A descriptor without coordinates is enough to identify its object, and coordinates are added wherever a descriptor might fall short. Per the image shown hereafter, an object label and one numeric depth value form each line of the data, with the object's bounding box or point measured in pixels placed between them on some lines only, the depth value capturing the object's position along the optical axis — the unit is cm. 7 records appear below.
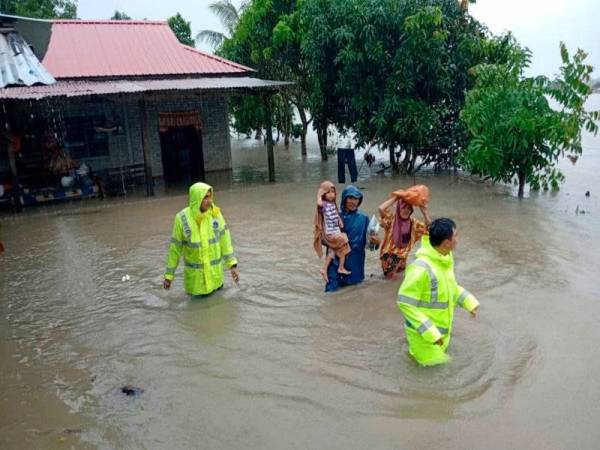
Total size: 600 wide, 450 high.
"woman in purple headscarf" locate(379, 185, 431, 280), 596
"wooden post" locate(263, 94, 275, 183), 1498
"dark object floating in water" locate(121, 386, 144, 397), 453
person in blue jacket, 627
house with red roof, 1345
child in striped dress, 613
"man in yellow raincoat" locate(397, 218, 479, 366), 409
